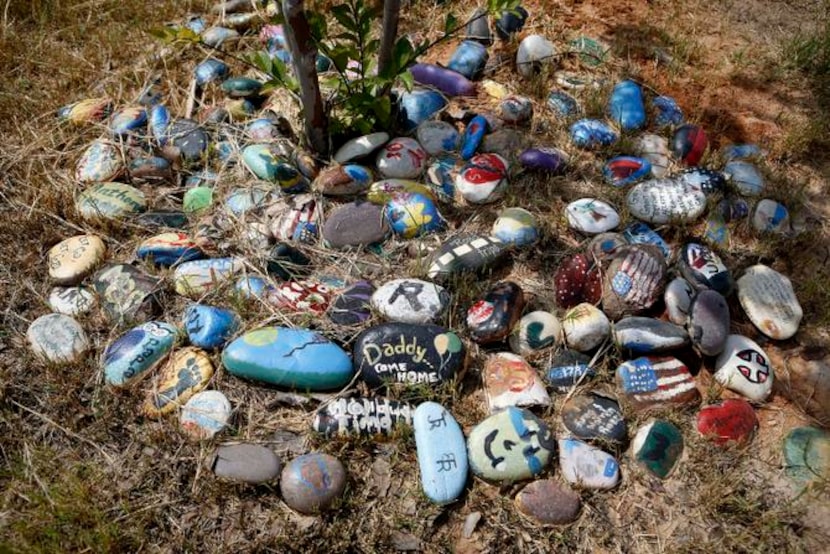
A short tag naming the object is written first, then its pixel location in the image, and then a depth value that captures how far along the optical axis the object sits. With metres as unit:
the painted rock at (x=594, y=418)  1.66
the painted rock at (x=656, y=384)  1.72
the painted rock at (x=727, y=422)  1.67
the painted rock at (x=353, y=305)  1.85
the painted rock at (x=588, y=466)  1.60
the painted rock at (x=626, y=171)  2.20
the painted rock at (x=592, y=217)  2.06
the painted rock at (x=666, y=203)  2.07
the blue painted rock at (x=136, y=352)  1.75
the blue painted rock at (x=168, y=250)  1.99
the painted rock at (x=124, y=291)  1.88
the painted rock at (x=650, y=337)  1.77
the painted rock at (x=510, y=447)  1.60
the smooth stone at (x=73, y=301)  1.91
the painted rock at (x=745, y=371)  1.77
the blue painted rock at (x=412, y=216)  2.05
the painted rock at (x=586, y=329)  1.79
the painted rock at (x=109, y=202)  2.11
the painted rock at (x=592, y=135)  2.31
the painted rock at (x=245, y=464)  1.58
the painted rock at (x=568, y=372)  1.76
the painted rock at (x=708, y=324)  1.77
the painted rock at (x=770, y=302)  1.88
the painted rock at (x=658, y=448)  1.63
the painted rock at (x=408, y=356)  1.72
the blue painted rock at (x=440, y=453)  1.58
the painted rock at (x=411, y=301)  1.83
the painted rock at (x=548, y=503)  1.55
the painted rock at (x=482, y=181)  2.14
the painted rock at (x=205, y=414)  1.66
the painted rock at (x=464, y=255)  1.92
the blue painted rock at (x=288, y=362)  1.72
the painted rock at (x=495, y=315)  1.81
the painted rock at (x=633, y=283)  1.85
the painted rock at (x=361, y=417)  1.65
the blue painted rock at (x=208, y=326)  1.81
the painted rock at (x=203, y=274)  1.93
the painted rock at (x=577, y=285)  1.91
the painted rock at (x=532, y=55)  2.55
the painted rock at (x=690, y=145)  2.25
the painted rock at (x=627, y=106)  2.36
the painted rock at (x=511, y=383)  1.72
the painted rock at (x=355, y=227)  2.05
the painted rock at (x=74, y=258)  1.97
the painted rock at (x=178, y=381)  1.70
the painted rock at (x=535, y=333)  1.81
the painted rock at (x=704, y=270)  1.92
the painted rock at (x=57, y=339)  1.80
